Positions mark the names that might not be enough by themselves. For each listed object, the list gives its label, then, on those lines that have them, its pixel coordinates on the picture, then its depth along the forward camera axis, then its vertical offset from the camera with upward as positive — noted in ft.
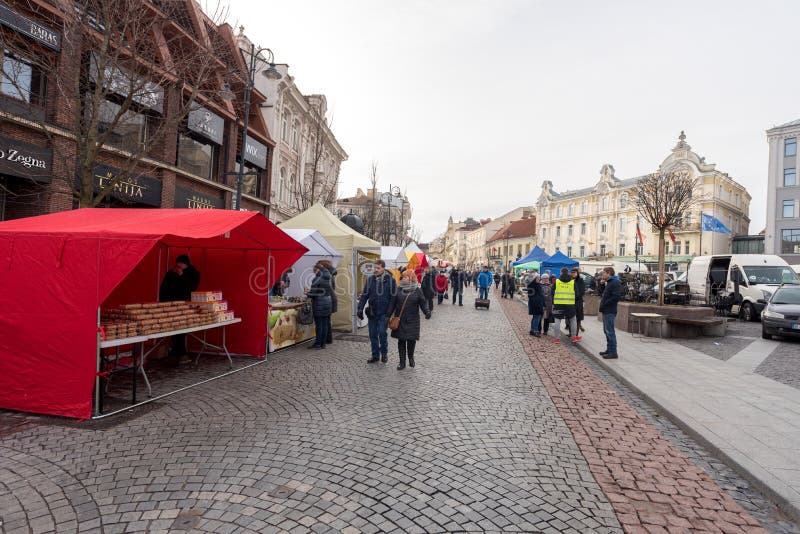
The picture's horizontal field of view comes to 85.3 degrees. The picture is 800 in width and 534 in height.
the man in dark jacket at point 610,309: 29.89 -1.96
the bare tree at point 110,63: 25.68 +13.69
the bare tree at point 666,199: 53.42 +10.84
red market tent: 16.40 -1.29
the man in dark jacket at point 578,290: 35.55 -0.87
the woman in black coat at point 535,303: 39.51 -2.36
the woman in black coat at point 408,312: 26.15 -2.37
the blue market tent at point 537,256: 82.38 +4.26
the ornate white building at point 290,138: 91.15 +30.80
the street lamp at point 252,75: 41.46 +19.19
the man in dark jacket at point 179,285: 25.63 -1.22
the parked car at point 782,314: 38.14 -2.45
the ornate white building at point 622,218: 174.40 +31.13
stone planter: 41.55 -2.81
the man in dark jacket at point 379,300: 27.76 -1.83
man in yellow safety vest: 35.83 -1.62
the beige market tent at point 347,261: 40.97 +0.96
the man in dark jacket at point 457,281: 77.66 -1.12
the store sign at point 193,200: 59.27 +9.55
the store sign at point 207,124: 59.36 +20.42
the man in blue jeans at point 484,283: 67.56 -1.11
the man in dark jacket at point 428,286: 55.31 -1.65
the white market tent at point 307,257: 36.86 +1.23
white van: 57.21 +0.85
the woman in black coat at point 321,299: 31.76 -2.19
